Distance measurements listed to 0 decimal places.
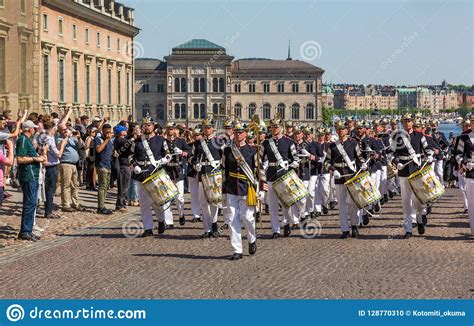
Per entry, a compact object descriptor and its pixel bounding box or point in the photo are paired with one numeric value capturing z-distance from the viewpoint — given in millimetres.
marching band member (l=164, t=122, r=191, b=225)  16359
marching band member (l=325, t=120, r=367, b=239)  15148
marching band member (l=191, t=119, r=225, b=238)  16531
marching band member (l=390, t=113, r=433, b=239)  15023
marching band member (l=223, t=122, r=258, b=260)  12695
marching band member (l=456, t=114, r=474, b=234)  14859
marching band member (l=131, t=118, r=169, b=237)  15430
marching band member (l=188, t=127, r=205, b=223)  17844
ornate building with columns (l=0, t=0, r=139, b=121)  41125
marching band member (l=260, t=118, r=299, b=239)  15398
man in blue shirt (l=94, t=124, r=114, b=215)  19000
